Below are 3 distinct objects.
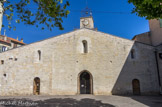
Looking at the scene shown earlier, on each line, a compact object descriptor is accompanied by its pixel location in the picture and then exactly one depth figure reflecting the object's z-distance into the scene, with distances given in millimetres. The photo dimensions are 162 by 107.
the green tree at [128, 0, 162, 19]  6510
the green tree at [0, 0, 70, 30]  5670
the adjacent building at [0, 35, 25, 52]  24220
